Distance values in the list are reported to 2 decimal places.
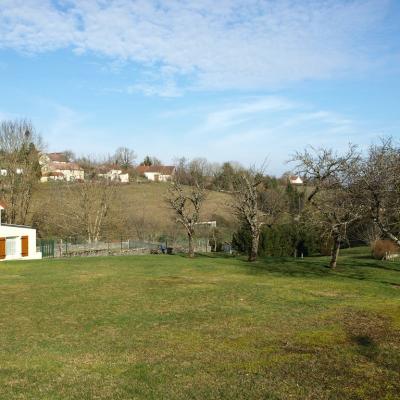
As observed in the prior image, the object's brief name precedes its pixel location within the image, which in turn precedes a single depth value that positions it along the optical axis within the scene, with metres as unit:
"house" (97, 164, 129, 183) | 61.36
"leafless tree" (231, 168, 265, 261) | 31.16
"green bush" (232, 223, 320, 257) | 45.78
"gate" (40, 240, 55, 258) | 40.81
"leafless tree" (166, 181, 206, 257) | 33.97
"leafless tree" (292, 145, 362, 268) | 23.66
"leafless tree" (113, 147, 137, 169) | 115.23
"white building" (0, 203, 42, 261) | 36.34
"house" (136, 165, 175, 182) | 112.23
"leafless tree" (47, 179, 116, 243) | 53.25
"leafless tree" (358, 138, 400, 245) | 17.59
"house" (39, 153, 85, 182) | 60.19
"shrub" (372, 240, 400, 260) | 37.00
